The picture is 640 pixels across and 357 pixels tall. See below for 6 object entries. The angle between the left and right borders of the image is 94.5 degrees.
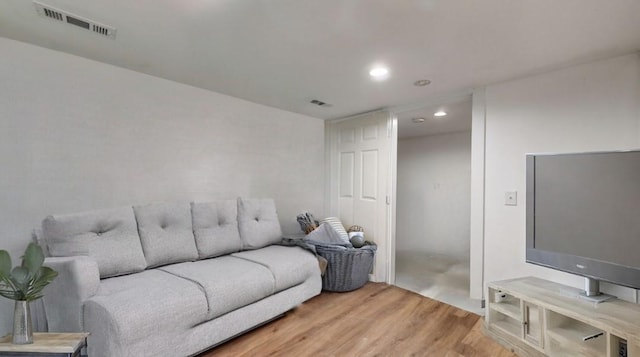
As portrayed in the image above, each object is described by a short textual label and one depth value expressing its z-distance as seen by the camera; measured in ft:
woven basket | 10.00
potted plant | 4.50
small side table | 4.38
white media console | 5.14
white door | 11.35
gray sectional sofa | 5.27
